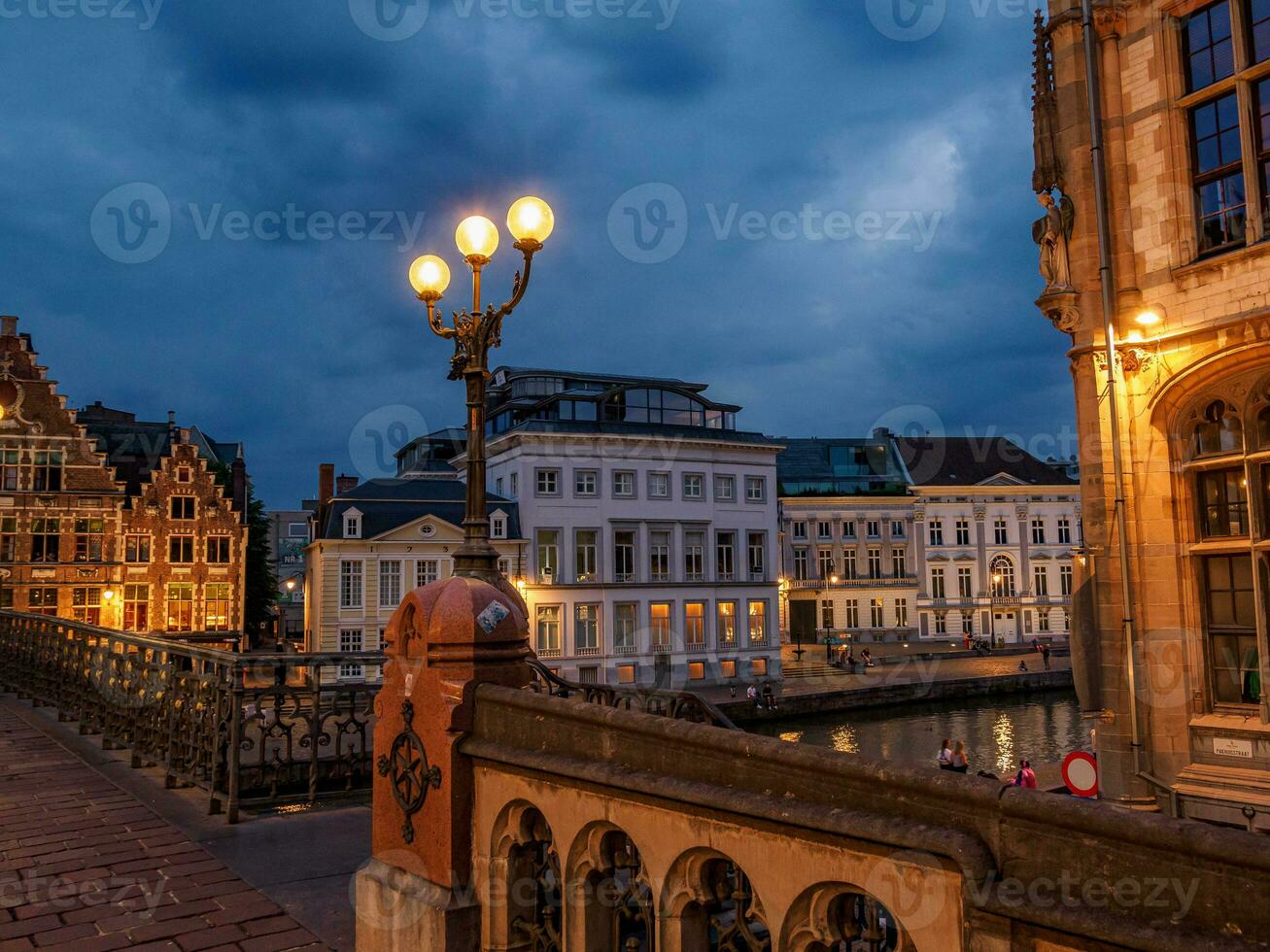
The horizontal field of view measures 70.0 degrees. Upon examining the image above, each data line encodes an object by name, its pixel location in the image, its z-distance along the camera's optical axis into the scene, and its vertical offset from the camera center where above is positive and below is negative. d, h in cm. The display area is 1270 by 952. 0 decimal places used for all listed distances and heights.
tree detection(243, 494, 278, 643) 5075 +52
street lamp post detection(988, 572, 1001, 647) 6462 -283
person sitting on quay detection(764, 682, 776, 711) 3956 -545
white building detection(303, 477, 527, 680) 3988 +139
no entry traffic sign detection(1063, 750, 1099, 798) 1123 -257
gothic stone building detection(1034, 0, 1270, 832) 1006 +220
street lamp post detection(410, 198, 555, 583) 697 +248
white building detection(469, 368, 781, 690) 4350 +256
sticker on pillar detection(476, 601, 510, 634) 408 -16
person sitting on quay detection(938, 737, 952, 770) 2159 -450
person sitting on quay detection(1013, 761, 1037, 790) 1672 -387
